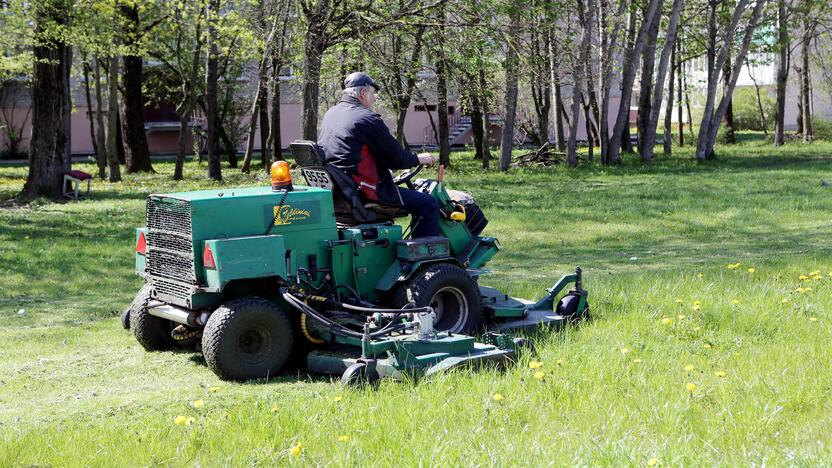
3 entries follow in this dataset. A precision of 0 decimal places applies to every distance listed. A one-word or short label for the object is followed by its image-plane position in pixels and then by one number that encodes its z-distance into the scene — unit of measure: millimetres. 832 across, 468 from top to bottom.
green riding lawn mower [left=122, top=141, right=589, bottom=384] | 7357
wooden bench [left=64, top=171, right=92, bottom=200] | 22156
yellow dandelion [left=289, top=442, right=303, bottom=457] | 5199
